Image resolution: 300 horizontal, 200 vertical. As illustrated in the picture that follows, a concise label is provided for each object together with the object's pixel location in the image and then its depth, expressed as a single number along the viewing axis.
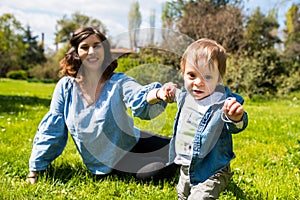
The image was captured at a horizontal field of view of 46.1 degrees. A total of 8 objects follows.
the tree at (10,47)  36.56
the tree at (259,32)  19.52
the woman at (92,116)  2.92
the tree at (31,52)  41.66
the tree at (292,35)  22.55
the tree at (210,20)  16.80
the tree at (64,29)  41.50
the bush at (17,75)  35.41
